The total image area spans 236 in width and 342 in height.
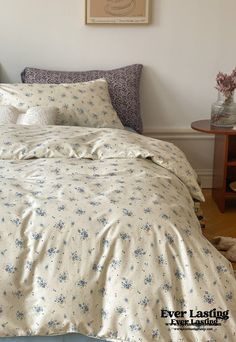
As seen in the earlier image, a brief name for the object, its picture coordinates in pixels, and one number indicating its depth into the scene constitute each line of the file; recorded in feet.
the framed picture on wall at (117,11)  10.78
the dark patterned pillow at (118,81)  10.66
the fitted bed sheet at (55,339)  5.23
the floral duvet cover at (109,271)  5.11
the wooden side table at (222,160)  10.39
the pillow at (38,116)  8.79
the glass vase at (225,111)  10.50
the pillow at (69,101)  9.60
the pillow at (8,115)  8.77
